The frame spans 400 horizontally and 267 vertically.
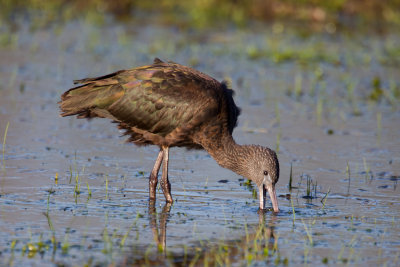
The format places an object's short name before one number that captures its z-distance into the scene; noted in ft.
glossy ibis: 51.16
